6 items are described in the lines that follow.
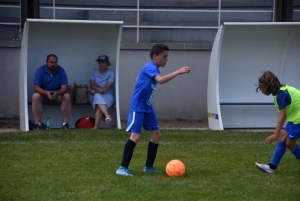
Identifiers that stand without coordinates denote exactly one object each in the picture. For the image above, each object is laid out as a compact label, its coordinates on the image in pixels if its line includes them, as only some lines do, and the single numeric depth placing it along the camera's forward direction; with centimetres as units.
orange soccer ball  1495
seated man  2406
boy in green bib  1507
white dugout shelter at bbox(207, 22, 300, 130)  2586
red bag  2486
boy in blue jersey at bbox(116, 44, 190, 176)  1512
